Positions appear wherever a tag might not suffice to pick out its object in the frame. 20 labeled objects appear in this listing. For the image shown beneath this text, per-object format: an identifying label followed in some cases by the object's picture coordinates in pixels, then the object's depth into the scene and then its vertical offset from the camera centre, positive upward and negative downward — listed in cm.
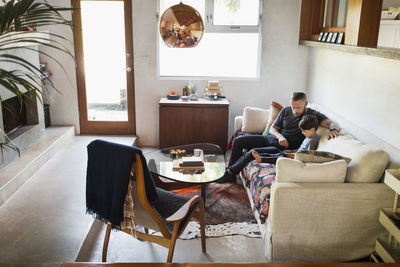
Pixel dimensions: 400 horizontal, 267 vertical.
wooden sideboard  517 -103
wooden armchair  253 -119
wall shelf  287 -2
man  399 -94
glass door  534 -32
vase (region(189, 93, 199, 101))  529 -71
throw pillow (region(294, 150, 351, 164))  291 -82
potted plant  208 +15
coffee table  339 -115
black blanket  248 -89
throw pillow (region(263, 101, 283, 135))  464 -81
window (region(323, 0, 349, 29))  411 +38
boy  354 -109
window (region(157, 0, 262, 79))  527 -3
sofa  270 -112
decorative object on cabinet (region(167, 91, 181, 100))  530 -70
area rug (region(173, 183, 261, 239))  331 -156
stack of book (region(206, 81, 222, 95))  539 -59
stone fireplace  410 -95
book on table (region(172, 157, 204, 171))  361 -111
